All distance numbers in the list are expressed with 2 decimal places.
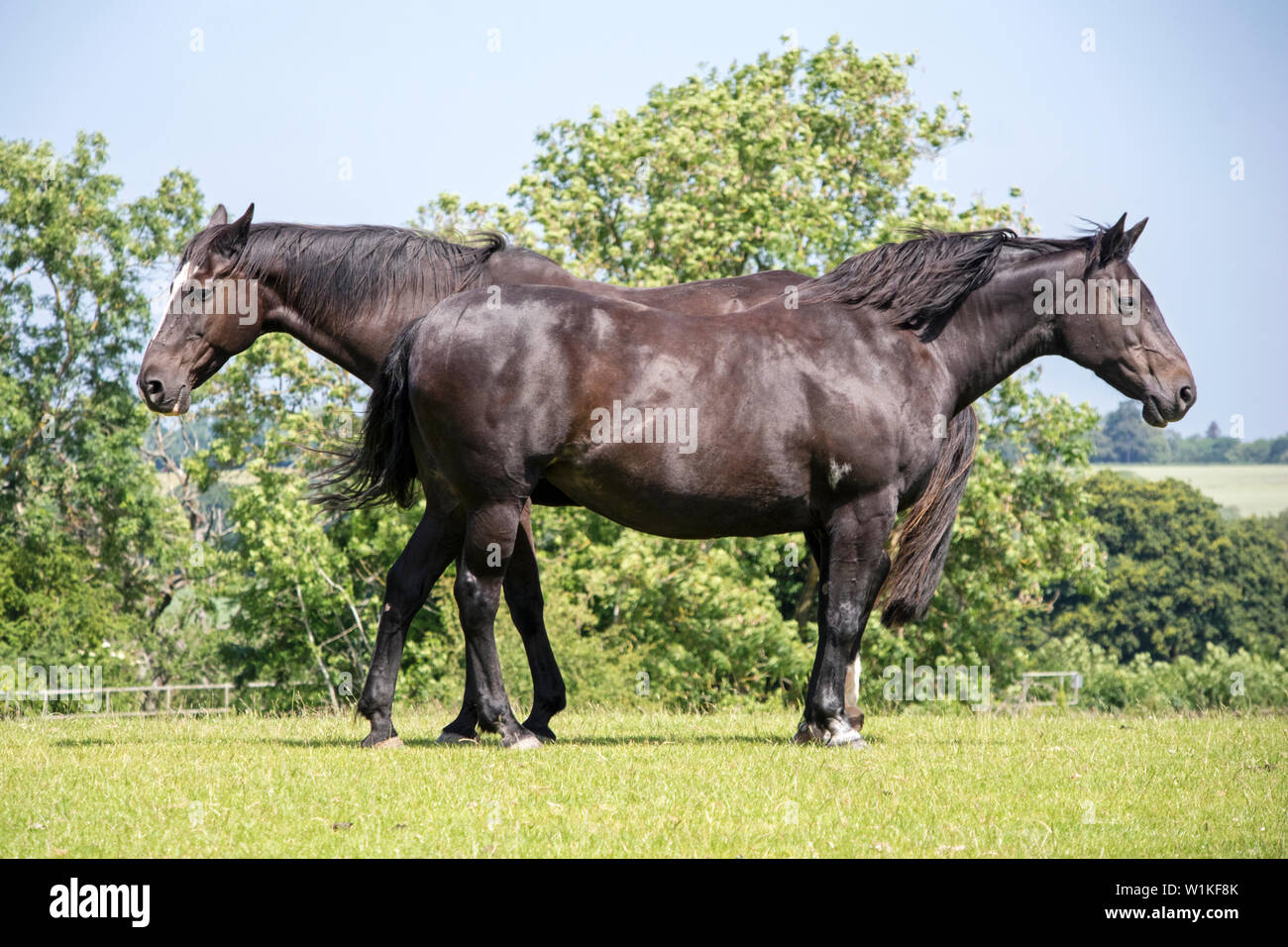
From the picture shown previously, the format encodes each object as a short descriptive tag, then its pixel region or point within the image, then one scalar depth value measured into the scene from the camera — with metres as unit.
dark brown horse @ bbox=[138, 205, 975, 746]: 8.55
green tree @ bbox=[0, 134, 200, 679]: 37.22
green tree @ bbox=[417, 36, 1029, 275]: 29.78
